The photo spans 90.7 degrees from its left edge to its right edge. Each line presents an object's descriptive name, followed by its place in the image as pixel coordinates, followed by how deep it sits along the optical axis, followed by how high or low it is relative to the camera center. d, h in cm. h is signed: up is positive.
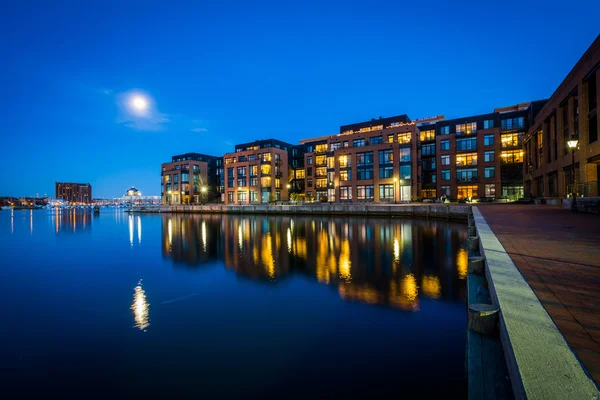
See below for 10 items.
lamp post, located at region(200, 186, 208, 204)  9175 +258
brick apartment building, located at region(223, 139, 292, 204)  7694 +723
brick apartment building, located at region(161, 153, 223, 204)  9325 +672
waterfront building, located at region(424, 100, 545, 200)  5825 +847
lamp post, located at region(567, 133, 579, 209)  2122 +351
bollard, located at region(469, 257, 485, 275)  678 -161
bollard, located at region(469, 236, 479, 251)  1002 -162
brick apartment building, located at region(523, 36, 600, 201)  2352 +623
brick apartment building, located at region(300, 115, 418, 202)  5919 +740
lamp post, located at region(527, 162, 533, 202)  4716 +295
